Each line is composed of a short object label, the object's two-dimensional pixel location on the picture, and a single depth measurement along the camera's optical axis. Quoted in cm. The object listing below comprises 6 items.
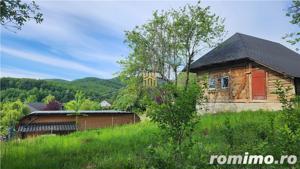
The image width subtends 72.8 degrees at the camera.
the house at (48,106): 4964
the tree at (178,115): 360
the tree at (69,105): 4407
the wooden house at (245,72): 1499
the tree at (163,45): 1962
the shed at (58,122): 1951
